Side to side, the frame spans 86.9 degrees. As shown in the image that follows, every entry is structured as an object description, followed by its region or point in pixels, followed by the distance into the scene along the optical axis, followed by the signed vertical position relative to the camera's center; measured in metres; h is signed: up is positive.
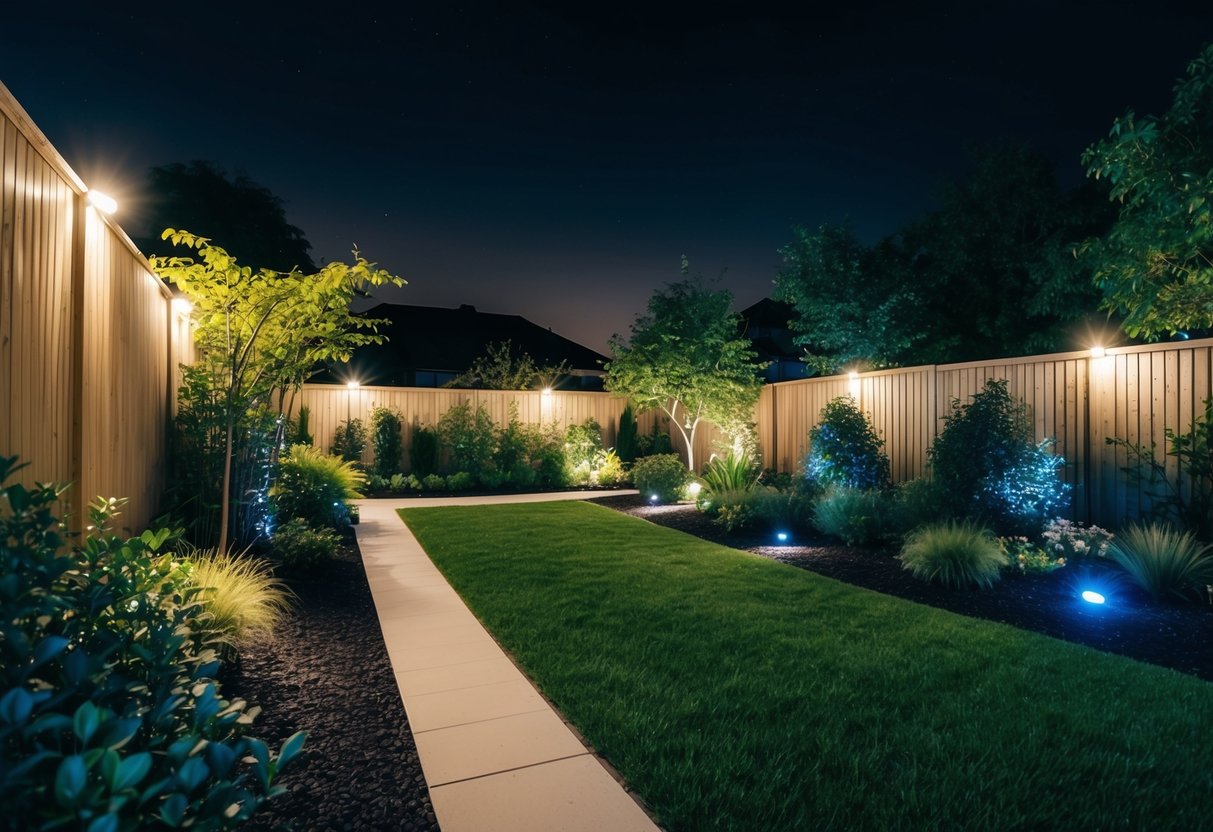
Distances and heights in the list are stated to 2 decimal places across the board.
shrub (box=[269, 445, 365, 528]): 7.16 -0.82
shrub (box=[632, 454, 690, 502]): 10.56 -0.94
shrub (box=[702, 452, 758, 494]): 9.24 -0.80
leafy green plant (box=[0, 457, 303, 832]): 0.84 -0.48
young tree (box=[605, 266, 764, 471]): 11.88 +1.17
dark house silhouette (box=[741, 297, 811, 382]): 33.41 +4.73
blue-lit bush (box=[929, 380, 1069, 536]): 6.36 -0.51
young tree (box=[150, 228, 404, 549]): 5.07 +0.88
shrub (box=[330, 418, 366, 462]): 12.46 -0.39
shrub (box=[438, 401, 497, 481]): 12.96 -0.34
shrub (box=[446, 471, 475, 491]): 12.24 -1.16
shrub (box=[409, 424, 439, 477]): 12.80 -0.63
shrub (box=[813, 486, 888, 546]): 6.81 -1.03
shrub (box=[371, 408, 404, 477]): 12.64 -0.39
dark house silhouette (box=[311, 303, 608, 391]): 24.53 +3.04
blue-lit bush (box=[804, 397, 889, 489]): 8.30 -0.42
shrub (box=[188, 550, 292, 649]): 3.46 -1.06
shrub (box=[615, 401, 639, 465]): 14.47 -0.35
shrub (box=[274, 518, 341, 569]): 5.39 -1.08
